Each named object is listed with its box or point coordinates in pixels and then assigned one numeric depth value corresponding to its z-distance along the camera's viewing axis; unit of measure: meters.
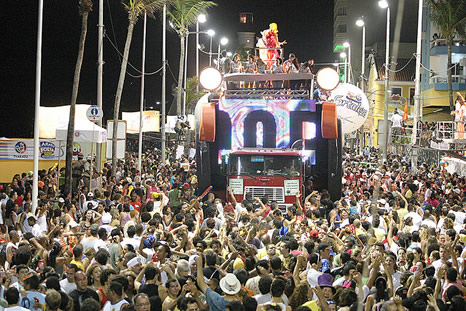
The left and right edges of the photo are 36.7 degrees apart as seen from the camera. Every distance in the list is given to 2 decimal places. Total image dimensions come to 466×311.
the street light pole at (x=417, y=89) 32.53
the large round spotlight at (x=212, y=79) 19.58
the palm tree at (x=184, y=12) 41.25
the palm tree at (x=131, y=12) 29.19
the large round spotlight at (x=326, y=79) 19.84
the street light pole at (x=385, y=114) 35.61
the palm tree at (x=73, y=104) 22.11
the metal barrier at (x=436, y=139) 27.38
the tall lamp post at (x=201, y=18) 41.12
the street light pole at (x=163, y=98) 37.31
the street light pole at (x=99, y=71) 26.59
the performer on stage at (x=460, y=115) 27.98
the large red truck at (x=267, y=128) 19.27
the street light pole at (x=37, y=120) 18.38
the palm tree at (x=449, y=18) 43.09
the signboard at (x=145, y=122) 39.91
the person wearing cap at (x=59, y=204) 16.84
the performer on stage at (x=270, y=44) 21.47
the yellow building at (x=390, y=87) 61.70
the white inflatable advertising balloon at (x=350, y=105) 27.42
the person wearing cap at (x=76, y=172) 23.34
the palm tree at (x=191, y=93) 61.69
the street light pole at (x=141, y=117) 32.25
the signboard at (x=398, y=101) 43.84
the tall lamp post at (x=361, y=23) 43.49
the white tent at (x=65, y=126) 22.80
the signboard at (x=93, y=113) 21.91
